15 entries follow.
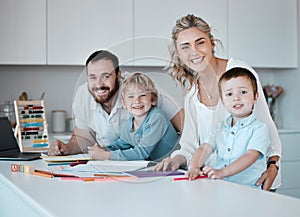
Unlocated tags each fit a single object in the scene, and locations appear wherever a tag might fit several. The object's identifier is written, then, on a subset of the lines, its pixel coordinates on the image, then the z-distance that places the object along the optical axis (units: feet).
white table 2.98
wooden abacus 6.47
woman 4.47
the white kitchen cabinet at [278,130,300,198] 12.16
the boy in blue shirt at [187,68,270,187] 5.72
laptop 5.99
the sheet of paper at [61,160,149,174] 4.48
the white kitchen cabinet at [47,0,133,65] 11.00
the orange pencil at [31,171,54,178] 4.30
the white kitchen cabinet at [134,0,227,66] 11.71
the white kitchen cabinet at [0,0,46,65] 10.63
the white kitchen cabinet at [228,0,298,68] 12.58
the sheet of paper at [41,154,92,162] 5.25
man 4.29
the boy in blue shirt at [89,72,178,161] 4.33
